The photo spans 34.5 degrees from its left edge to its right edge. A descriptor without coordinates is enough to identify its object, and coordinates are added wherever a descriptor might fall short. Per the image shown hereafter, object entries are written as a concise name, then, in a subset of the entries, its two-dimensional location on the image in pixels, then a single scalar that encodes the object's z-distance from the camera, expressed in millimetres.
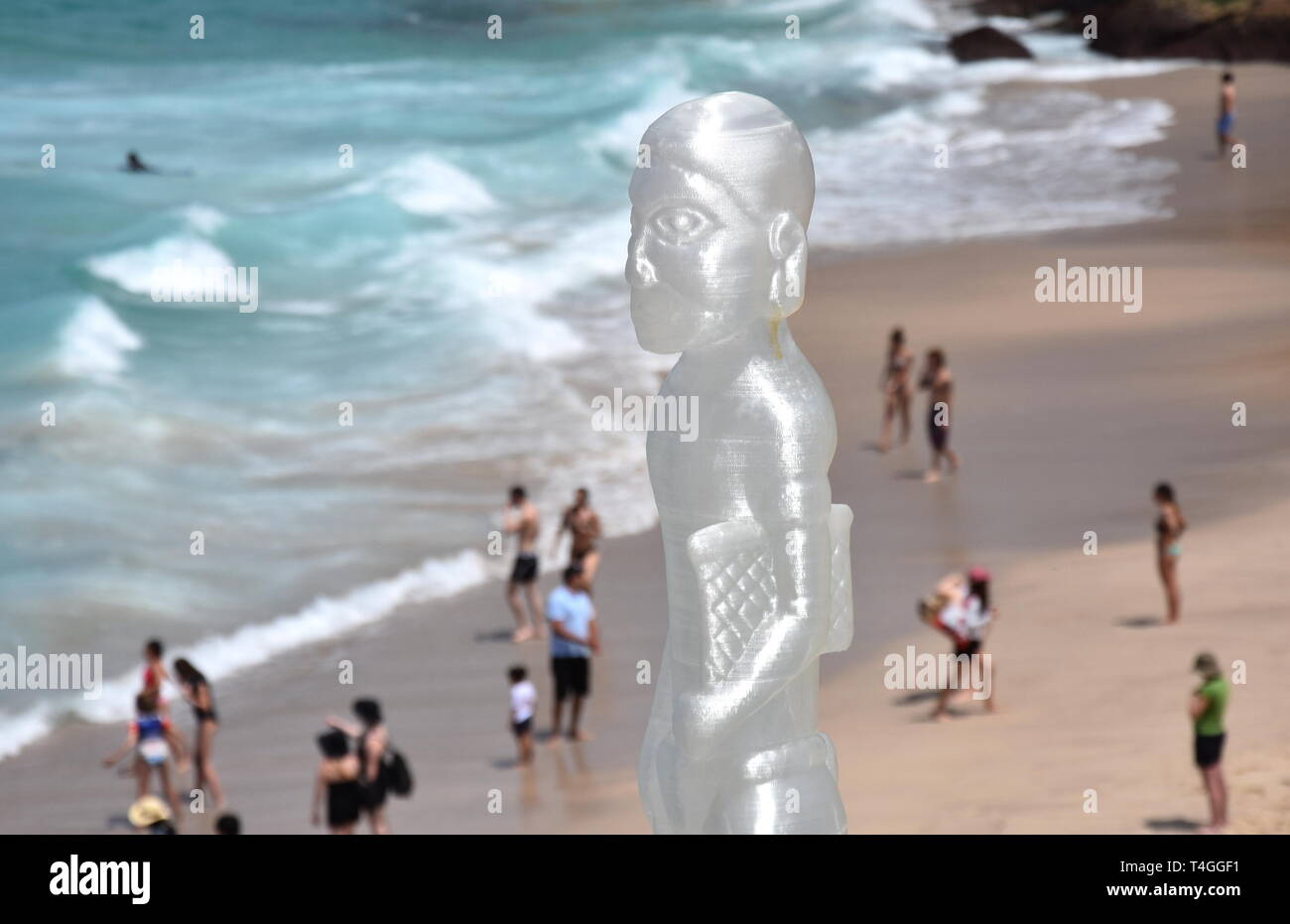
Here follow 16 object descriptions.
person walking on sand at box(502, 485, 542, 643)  17109
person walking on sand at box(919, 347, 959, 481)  20344
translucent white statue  5902
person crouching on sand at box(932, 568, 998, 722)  14703
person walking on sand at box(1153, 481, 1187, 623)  15867
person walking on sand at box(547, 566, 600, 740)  14812
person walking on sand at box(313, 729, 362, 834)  12422
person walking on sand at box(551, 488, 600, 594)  16698
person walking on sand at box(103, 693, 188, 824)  14305
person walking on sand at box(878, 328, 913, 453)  21297
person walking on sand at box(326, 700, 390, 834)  12430
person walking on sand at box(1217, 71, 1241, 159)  36125
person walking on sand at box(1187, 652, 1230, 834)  12078
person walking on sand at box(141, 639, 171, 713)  14422
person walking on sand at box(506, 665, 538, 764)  14312
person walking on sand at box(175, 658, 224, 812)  14227
